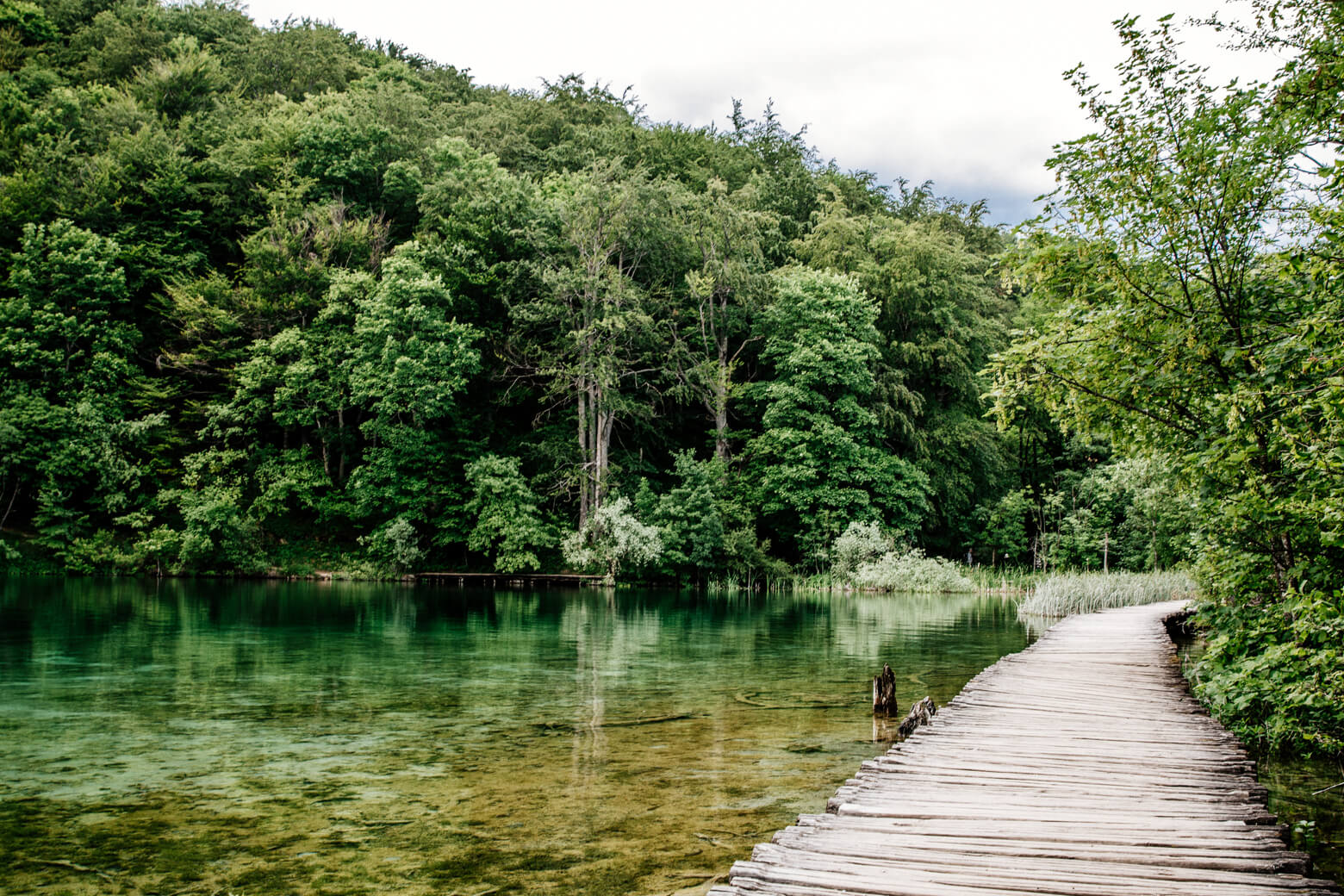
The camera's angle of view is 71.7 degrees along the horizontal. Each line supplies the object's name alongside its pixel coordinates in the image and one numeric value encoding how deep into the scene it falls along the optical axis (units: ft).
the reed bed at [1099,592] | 68.69
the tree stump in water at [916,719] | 26.50
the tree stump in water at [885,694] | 30.94
